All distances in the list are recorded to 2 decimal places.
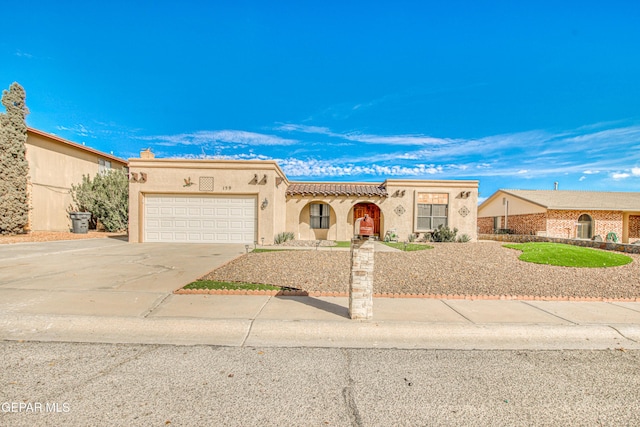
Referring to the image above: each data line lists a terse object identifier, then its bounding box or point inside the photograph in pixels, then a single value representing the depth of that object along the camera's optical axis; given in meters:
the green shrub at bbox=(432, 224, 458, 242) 17.61
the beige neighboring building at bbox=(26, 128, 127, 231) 17.33
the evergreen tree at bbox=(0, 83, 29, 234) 14.86
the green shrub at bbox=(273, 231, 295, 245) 14.90
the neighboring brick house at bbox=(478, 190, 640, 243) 21.95
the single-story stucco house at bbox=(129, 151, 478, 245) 14.62
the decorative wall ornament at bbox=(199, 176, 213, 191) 14.70
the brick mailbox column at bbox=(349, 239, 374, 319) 4.49
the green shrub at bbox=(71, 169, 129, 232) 19.12
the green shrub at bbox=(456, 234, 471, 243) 17.89
